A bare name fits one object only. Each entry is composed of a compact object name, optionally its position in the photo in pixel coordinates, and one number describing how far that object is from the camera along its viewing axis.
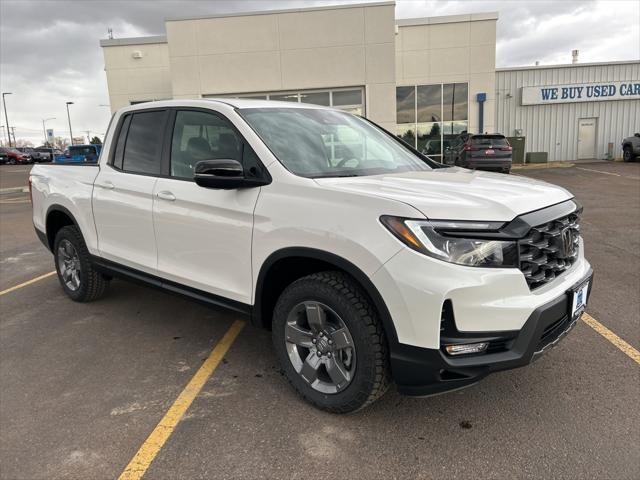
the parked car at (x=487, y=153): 17.14
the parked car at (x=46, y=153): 50.75
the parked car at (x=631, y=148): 23.80
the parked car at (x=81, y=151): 27.64
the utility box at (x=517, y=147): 25.06
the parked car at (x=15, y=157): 46.41
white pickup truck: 2.43
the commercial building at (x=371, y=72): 17.83
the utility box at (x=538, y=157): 25.55
